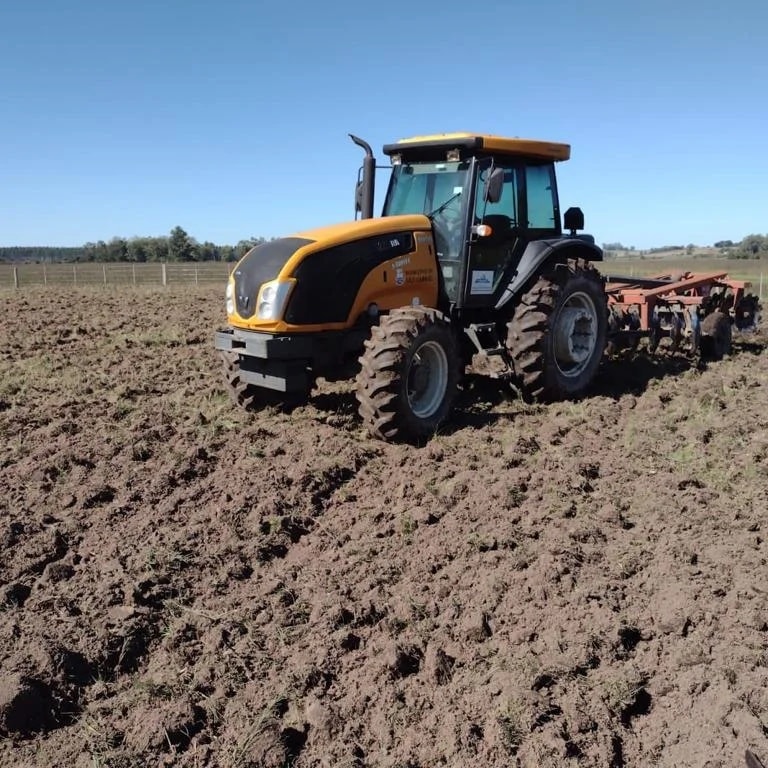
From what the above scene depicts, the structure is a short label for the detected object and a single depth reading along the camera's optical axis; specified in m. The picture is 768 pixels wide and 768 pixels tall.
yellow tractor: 5.84
